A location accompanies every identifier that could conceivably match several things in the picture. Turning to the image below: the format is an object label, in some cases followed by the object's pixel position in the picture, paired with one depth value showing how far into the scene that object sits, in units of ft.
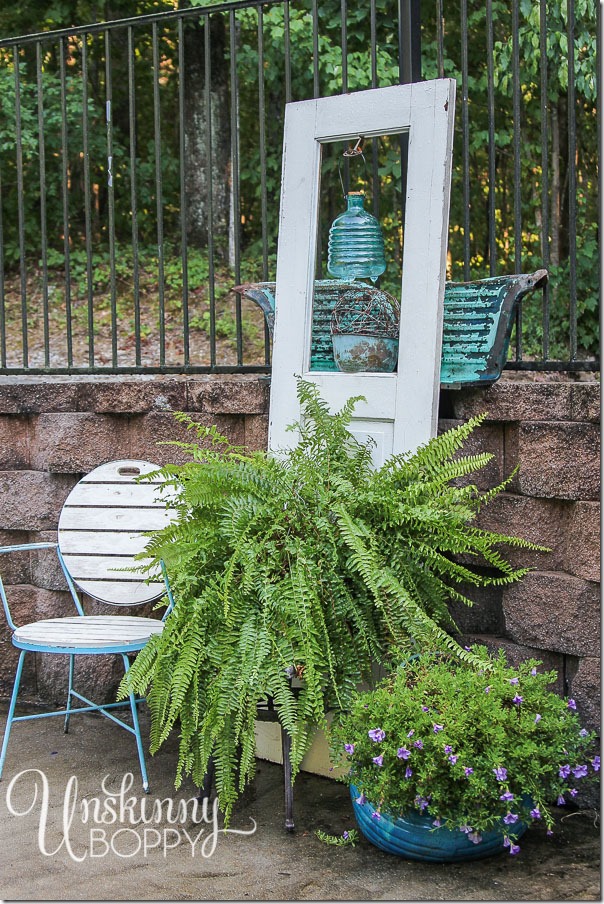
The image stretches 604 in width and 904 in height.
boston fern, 9.27
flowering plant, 8.36
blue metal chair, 12.48
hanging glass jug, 11.60
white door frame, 10.52
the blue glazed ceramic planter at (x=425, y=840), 8.76
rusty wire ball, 11.37
